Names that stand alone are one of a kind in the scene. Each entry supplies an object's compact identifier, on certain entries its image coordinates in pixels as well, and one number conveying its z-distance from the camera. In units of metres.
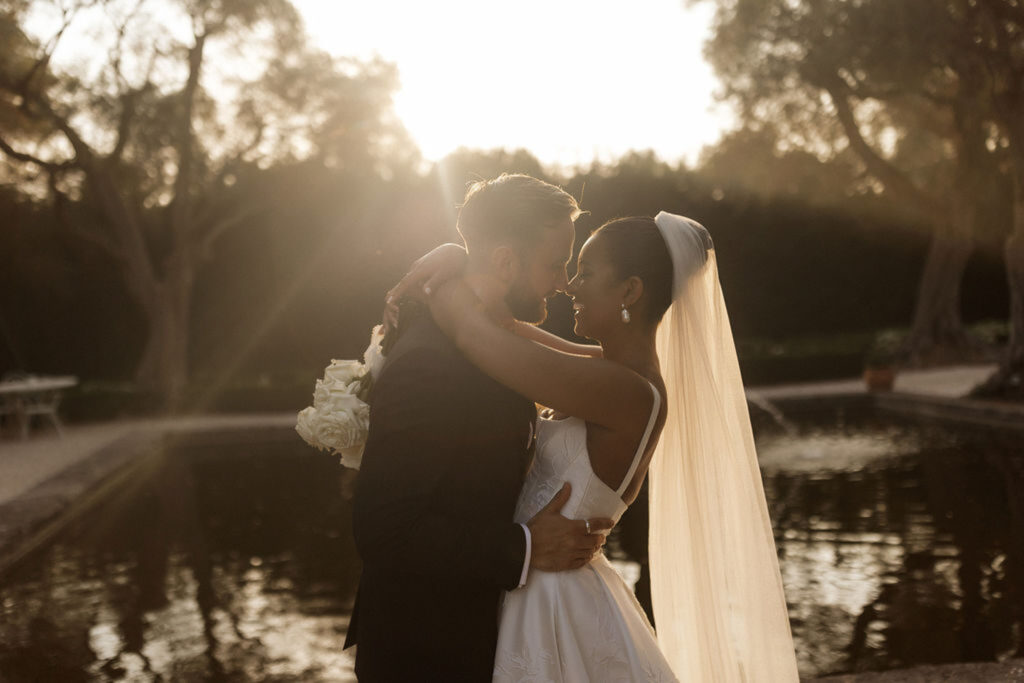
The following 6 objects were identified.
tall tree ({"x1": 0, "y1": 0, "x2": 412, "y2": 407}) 18.33
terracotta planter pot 16.08
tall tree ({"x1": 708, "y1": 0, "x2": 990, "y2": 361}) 14.40
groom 1.80
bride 1.99
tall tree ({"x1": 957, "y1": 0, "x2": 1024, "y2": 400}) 12.05
